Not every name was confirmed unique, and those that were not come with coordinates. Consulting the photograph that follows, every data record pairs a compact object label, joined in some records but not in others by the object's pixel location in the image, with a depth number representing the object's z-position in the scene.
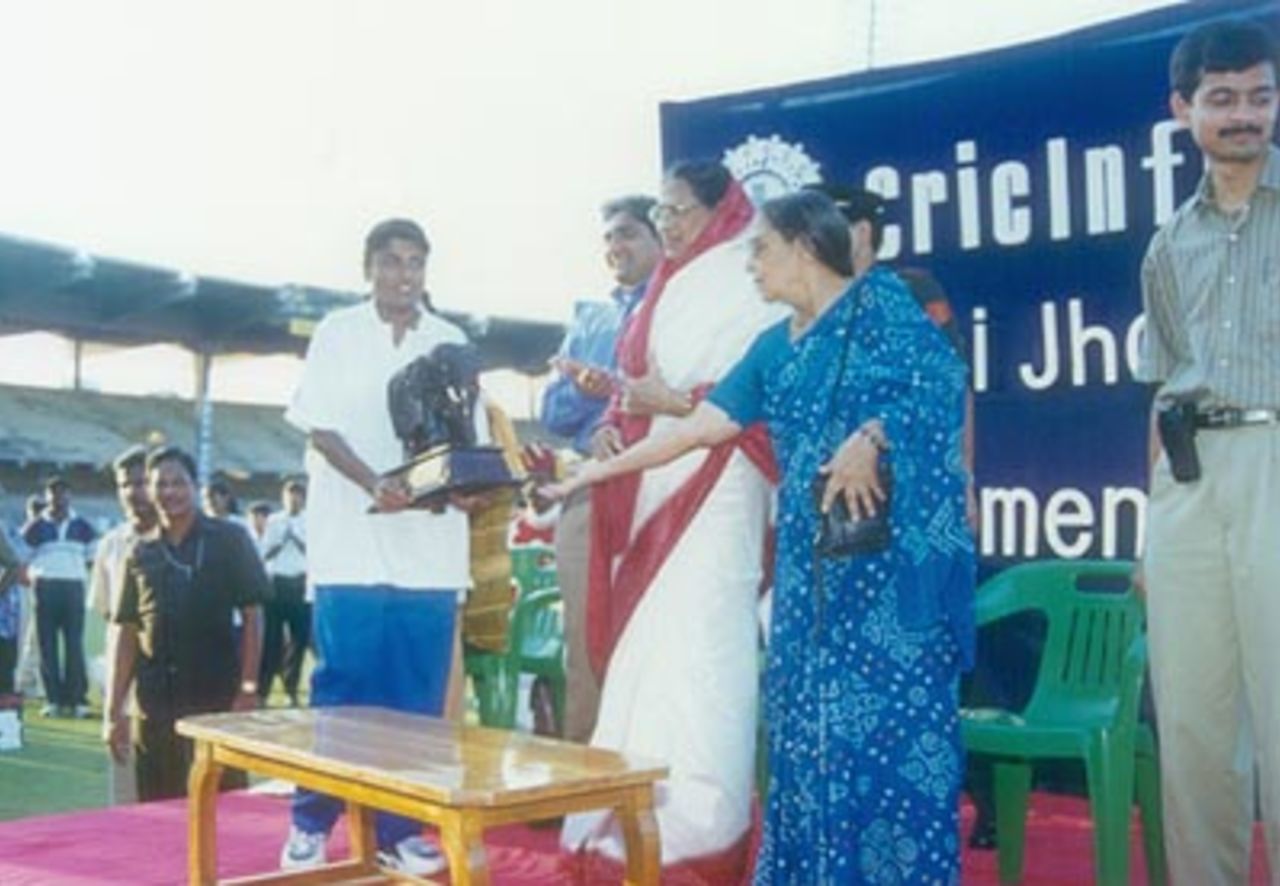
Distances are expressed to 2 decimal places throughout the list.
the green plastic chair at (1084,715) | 3.44
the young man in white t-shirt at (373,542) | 3.92
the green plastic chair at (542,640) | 5.13
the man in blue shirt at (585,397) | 4.06
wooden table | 2.61
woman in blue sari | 2.83
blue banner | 4.18
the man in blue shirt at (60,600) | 10.07
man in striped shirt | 2.84
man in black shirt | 4.62
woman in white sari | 3.36
